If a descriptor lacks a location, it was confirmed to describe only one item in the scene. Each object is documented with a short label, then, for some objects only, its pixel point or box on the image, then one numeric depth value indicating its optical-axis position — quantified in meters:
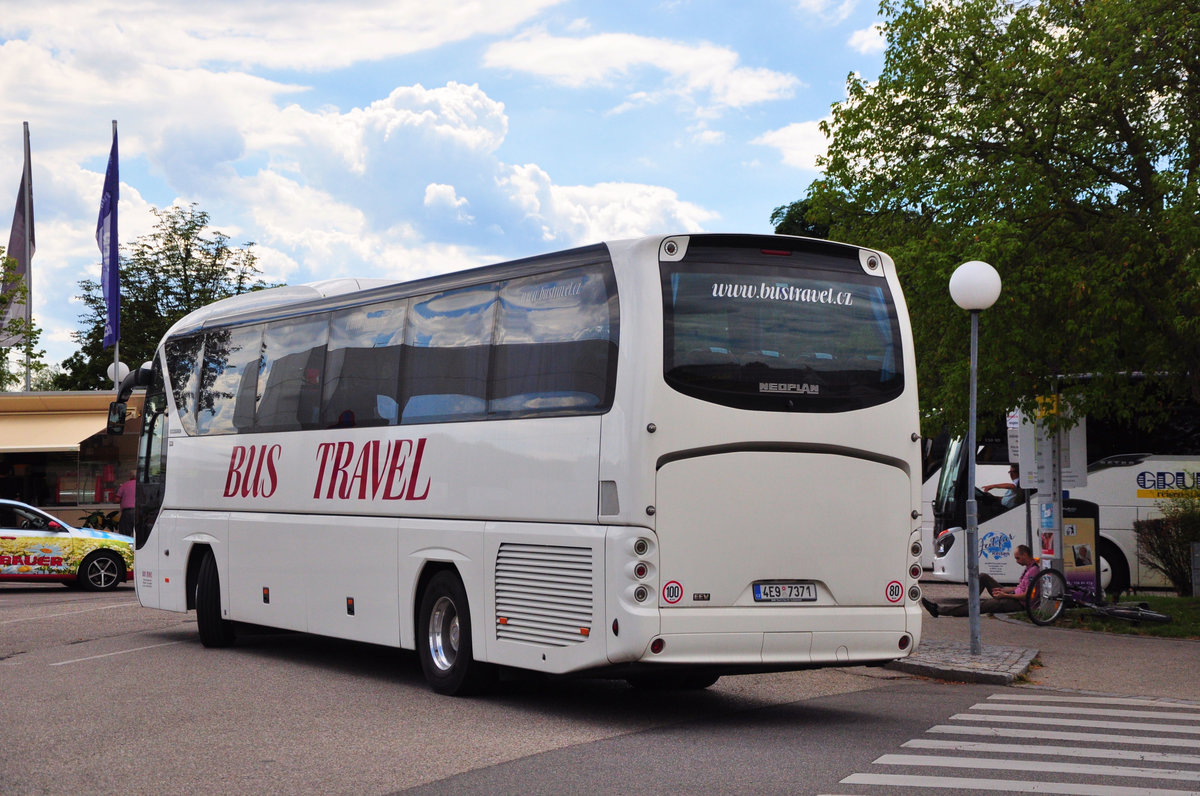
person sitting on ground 19.00
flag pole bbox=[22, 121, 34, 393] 41.70
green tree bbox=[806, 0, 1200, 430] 17.67
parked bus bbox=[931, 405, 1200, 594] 24.72
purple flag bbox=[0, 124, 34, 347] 41.34
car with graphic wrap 24.98
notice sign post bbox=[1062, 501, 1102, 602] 20.29
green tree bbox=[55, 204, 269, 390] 60.56
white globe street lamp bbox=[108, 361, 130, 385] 32.84
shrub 22.69
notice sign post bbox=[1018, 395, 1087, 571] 19.00
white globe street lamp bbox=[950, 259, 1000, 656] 14.73
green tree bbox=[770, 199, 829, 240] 67.12
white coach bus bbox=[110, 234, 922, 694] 10.10
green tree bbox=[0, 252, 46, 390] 35.53
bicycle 18.61
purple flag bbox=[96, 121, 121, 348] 36.41
